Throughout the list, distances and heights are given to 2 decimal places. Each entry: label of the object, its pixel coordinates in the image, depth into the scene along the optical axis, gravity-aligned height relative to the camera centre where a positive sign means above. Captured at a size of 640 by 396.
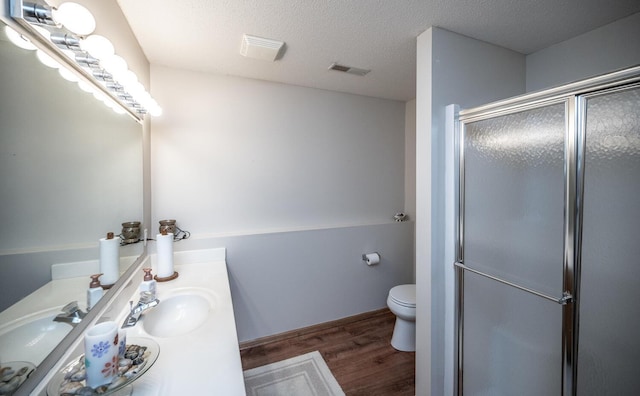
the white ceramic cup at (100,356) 0.68 -0.46
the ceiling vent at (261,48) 1.57 +0.97
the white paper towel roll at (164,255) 1.55 -0.39
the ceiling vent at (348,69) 1.97 +1.03
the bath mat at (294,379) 1.70 -1.34
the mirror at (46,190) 0.60 +0.01
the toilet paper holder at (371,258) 2.50 -0.65
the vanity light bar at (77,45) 0.67 +0.49
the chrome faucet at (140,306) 1.07 -0.52
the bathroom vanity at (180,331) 0.73 -0.57
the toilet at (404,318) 2.02 -1.03
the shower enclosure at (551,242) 0.98 -0.23
